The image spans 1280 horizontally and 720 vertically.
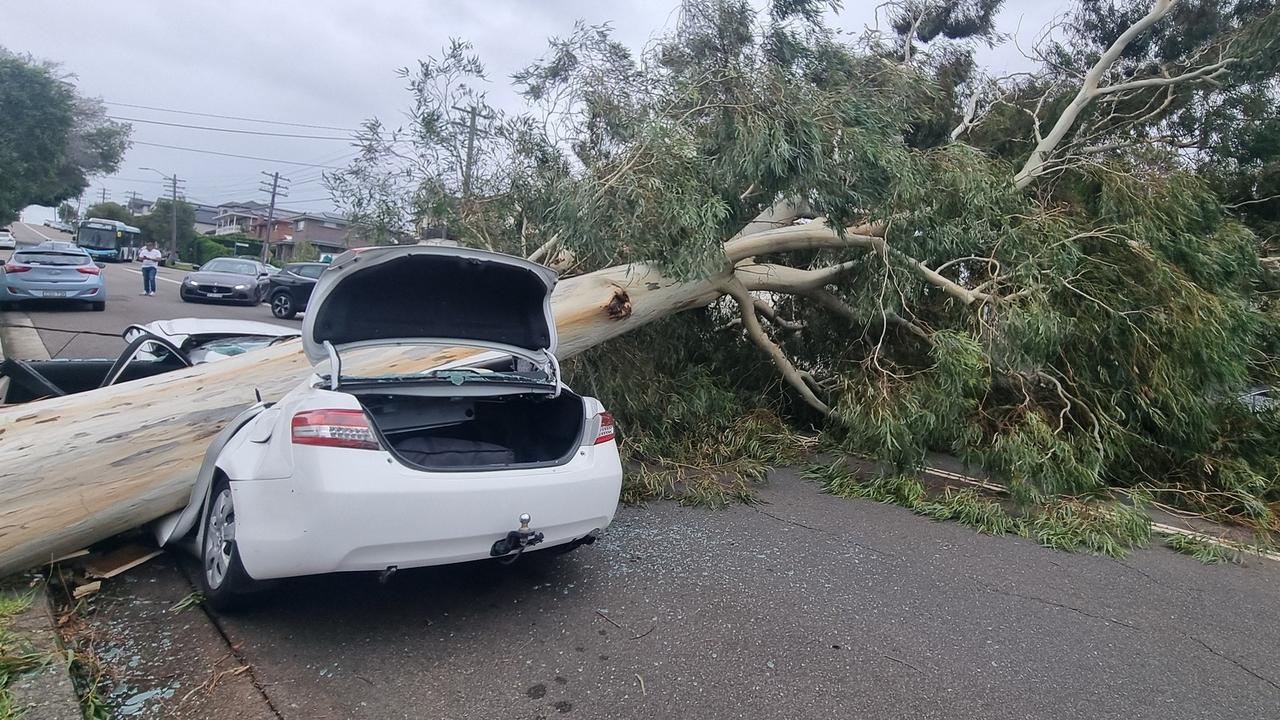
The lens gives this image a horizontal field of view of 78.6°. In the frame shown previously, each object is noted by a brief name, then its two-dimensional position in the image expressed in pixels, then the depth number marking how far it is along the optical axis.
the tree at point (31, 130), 21.58
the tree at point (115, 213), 62.97
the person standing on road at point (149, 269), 20.41
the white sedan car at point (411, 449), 3.04
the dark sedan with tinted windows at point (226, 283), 19.39
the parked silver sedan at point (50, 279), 14.59
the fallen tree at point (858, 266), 5.77
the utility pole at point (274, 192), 53.89
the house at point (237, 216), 77.00
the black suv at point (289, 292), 18.47
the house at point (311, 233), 58.62
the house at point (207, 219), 90.81
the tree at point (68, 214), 77.56
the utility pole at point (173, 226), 53.78
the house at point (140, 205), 80.69
